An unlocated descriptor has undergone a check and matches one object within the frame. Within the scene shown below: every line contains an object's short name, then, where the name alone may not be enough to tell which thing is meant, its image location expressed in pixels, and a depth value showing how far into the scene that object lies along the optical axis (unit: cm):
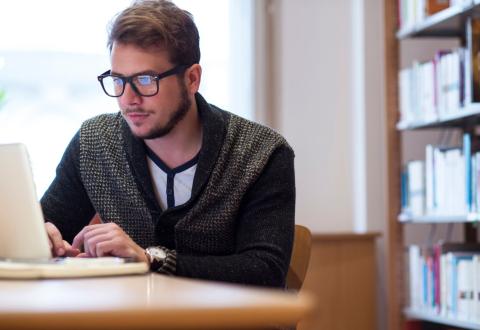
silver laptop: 143
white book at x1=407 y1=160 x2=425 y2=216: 352
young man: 191
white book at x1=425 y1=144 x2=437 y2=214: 346
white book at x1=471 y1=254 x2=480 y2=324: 318
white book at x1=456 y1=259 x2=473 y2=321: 323
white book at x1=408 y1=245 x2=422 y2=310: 358
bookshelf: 361
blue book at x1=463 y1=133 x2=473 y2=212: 319
